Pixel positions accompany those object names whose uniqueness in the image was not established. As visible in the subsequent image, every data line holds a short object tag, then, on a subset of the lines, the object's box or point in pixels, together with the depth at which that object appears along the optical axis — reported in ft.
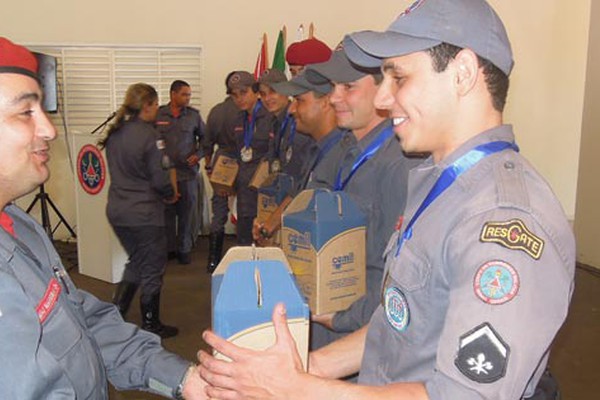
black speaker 17.57
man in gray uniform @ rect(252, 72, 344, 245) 7.98
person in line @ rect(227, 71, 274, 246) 15.10
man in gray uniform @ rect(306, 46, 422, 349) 5.73
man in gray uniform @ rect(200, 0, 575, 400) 2.89
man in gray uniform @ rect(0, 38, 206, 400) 3.42
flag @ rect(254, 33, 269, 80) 19.63
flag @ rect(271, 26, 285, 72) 19.30
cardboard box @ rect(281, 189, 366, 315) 6.06
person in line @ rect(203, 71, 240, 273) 17.29
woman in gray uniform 12.29
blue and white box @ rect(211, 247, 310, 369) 3.39
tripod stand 17.31
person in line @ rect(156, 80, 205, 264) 18.16
